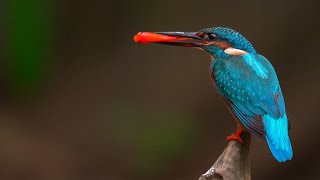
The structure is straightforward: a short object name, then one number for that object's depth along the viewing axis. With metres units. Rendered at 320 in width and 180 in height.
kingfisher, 6.11
